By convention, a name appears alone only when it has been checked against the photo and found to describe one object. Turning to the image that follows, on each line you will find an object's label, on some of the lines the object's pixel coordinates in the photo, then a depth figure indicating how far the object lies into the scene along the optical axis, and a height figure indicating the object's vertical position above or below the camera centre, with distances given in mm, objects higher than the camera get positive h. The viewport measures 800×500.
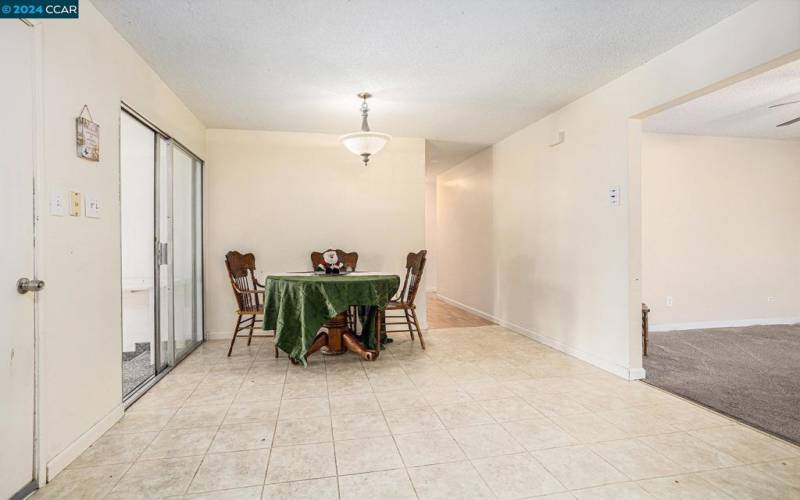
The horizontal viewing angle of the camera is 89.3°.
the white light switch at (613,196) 3348 +438
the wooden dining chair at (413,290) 4234 -433
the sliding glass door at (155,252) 3285 -12
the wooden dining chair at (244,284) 3996 -360
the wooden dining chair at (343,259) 4789 -106
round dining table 3455 -445
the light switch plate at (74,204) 2080 +247
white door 1646 -20
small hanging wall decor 2146 +624
